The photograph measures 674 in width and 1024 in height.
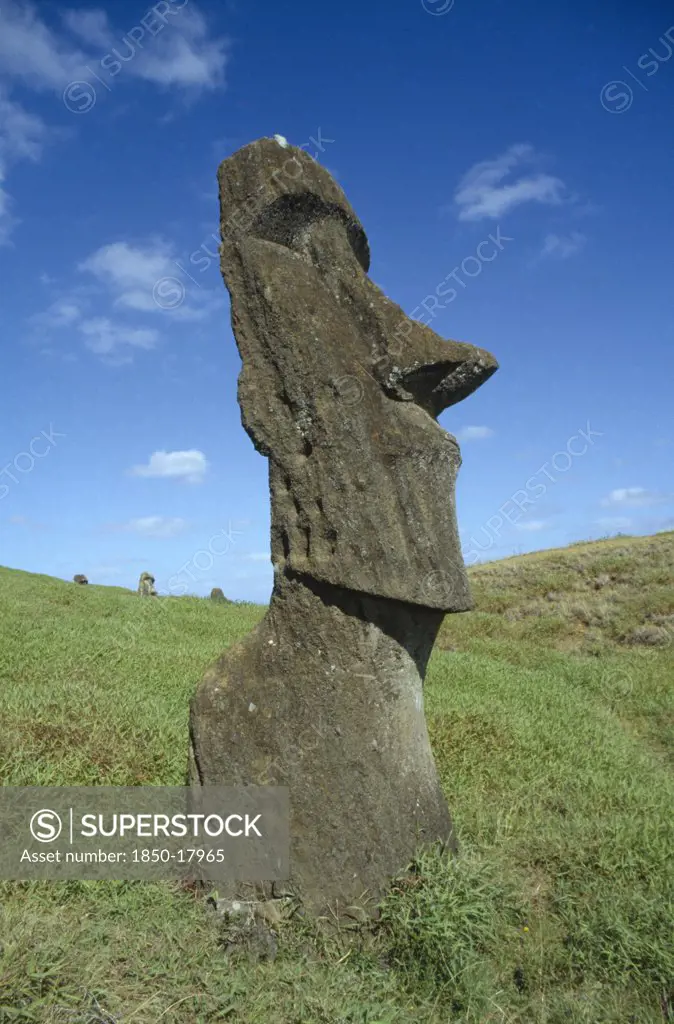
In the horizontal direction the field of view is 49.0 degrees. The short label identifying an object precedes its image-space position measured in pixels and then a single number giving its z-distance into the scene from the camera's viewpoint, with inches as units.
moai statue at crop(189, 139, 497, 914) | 180.7
